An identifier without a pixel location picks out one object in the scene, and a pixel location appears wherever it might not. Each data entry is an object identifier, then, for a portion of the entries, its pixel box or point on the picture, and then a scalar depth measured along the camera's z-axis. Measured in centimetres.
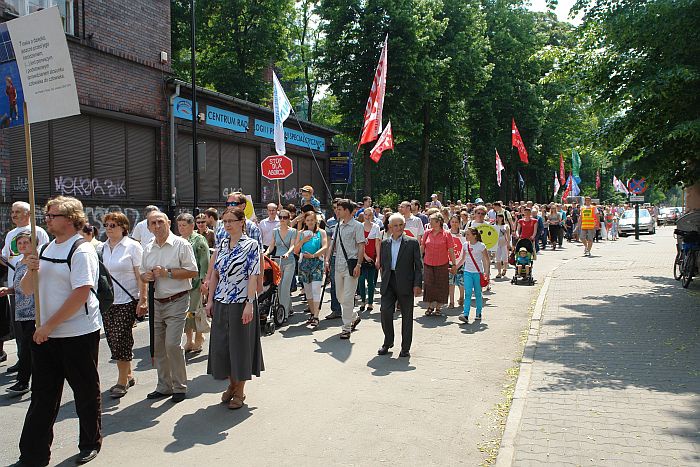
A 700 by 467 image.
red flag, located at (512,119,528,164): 3130
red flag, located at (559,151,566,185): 4265
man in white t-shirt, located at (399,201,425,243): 1348
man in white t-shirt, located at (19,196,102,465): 464
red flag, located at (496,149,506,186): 3212
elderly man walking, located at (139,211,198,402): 626
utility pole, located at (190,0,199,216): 1766
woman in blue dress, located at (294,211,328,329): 1026
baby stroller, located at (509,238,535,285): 1517
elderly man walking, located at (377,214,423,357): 820
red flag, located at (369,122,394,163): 1702
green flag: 3574
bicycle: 1332
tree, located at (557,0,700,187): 960
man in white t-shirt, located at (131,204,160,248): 999
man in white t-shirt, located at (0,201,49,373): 690
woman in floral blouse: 595
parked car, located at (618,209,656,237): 3722
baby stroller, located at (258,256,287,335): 910
